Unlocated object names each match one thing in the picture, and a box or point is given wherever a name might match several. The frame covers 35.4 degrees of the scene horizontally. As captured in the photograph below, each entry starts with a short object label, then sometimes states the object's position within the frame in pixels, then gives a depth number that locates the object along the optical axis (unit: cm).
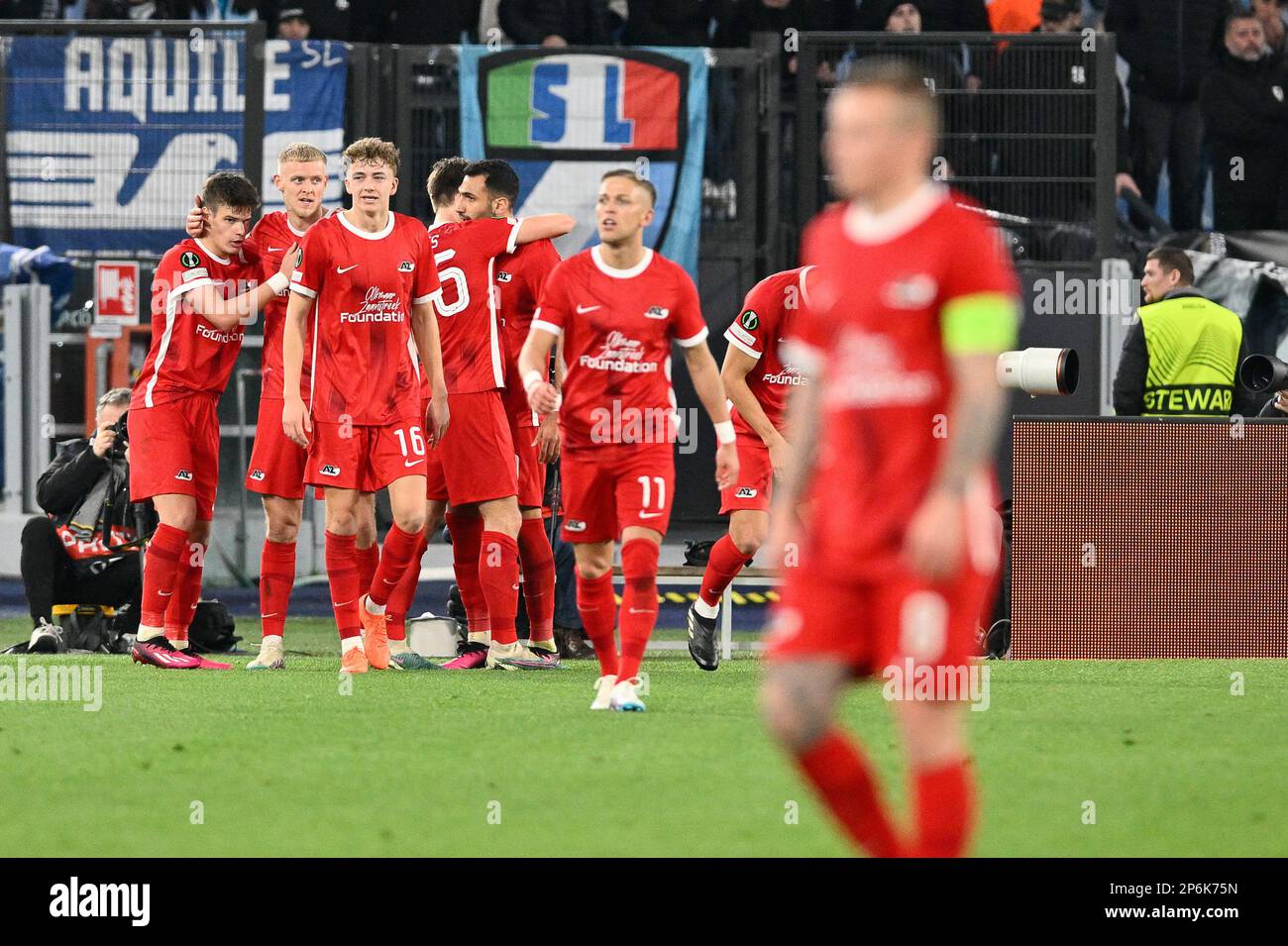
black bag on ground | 1104
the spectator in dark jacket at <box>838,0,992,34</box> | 1514
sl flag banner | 1420
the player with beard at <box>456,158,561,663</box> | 951
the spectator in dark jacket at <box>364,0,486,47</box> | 1527
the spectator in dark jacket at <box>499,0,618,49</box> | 1516
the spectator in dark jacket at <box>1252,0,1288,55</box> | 1538
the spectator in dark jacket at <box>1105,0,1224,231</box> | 1512
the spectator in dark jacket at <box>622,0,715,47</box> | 1535
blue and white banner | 1424
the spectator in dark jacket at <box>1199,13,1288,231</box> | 1498
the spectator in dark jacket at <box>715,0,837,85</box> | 1535
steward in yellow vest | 1148
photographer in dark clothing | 1104
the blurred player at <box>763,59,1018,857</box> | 398
